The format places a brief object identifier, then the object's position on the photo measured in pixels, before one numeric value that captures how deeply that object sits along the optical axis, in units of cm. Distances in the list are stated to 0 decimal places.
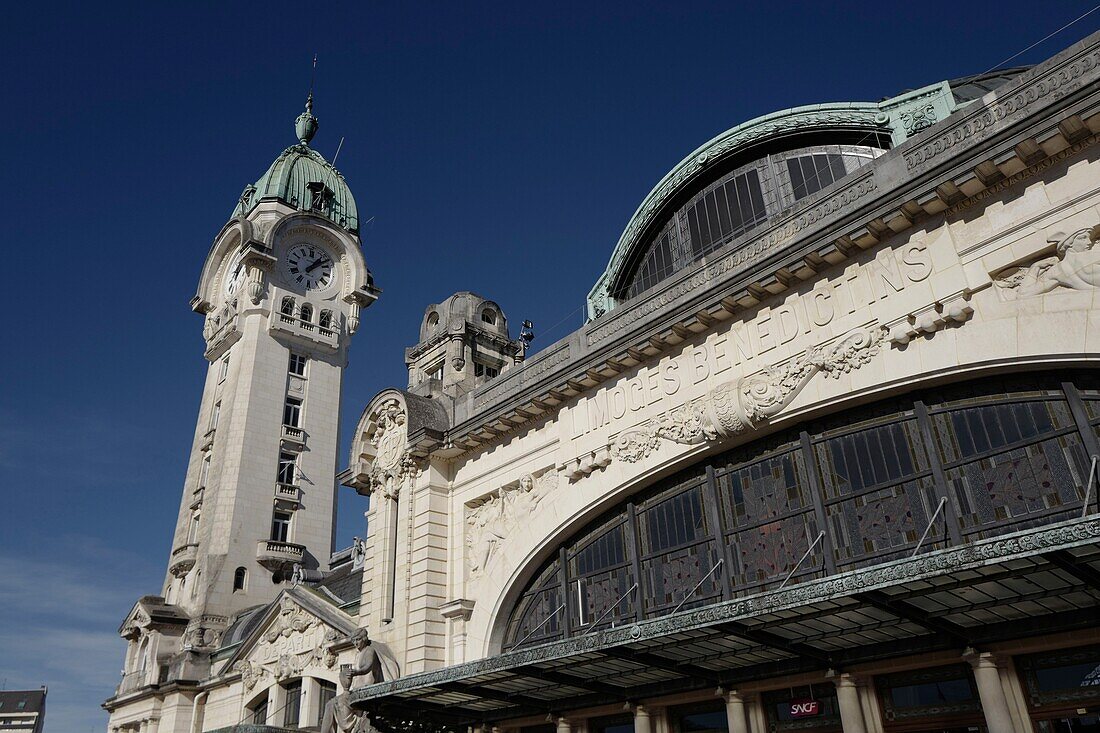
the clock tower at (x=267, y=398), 4303
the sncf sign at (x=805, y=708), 1346
